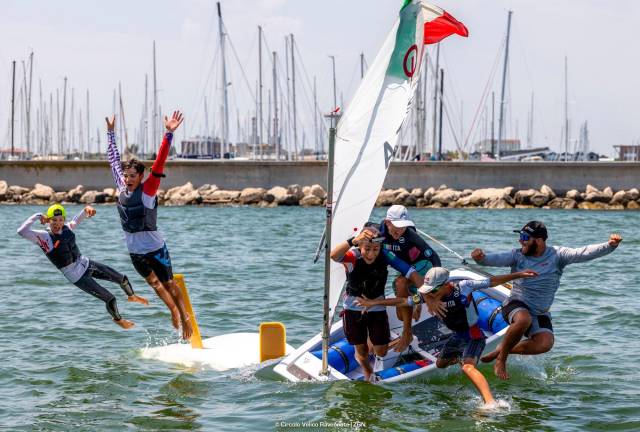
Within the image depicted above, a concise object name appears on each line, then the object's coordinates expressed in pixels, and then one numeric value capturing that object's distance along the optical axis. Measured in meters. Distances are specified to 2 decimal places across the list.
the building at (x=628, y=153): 80.22
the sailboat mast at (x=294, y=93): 63.34
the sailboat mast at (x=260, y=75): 61.26
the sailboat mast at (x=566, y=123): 69.49
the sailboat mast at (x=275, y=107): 62.31
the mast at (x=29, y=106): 68.09
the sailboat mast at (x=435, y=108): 60.34
